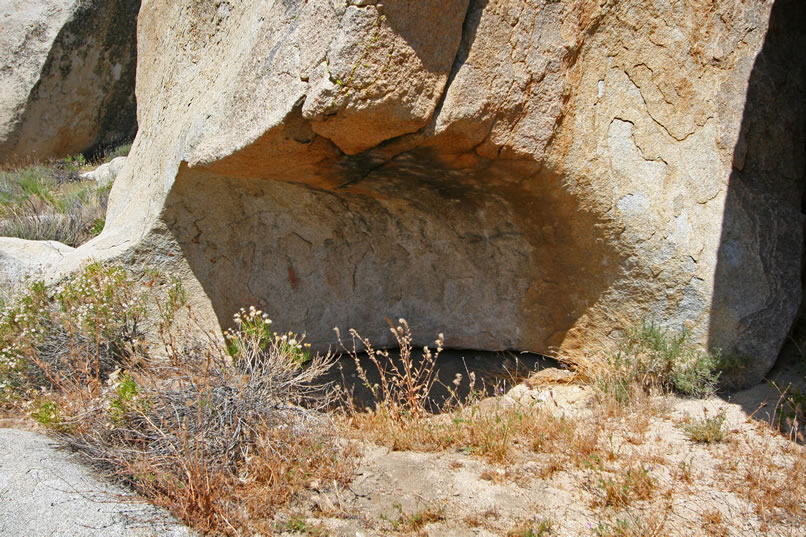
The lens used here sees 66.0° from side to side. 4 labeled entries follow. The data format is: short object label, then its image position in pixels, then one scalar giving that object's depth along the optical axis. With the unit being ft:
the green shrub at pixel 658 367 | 11.00
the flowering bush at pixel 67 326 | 12.03
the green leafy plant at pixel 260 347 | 10.89
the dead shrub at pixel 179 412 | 8.11
